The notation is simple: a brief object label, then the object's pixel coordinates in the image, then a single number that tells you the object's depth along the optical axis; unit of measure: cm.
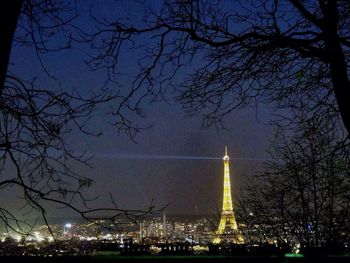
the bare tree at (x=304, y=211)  766
